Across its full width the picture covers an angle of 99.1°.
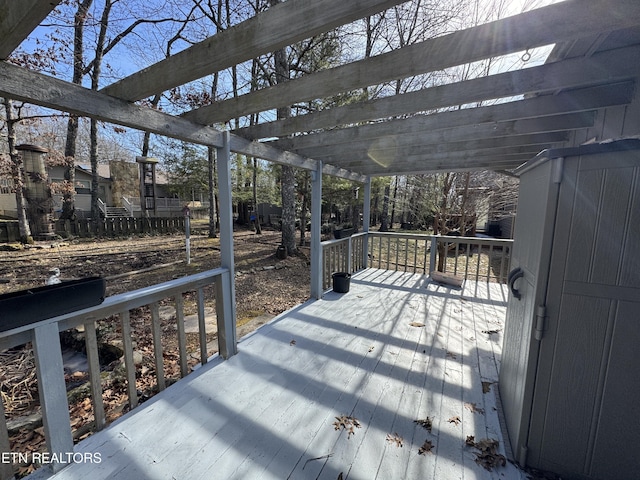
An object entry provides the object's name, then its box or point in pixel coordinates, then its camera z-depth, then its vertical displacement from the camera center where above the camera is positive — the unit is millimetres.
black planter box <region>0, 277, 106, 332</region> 1364 -549
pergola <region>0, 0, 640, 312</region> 1281 +848
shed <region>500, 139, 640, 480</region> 1305 -538
